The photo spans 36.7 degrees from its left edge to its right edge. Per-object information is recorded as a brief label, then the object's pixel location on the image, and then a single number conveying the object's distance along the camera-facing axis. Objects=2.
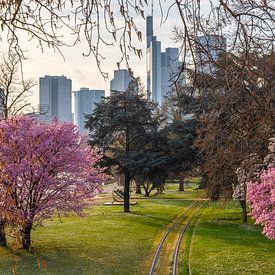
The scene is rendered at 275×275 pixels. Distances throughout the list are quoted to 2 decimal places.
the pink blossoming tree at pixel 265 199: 13.69
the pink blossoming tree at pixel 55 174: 14.98
